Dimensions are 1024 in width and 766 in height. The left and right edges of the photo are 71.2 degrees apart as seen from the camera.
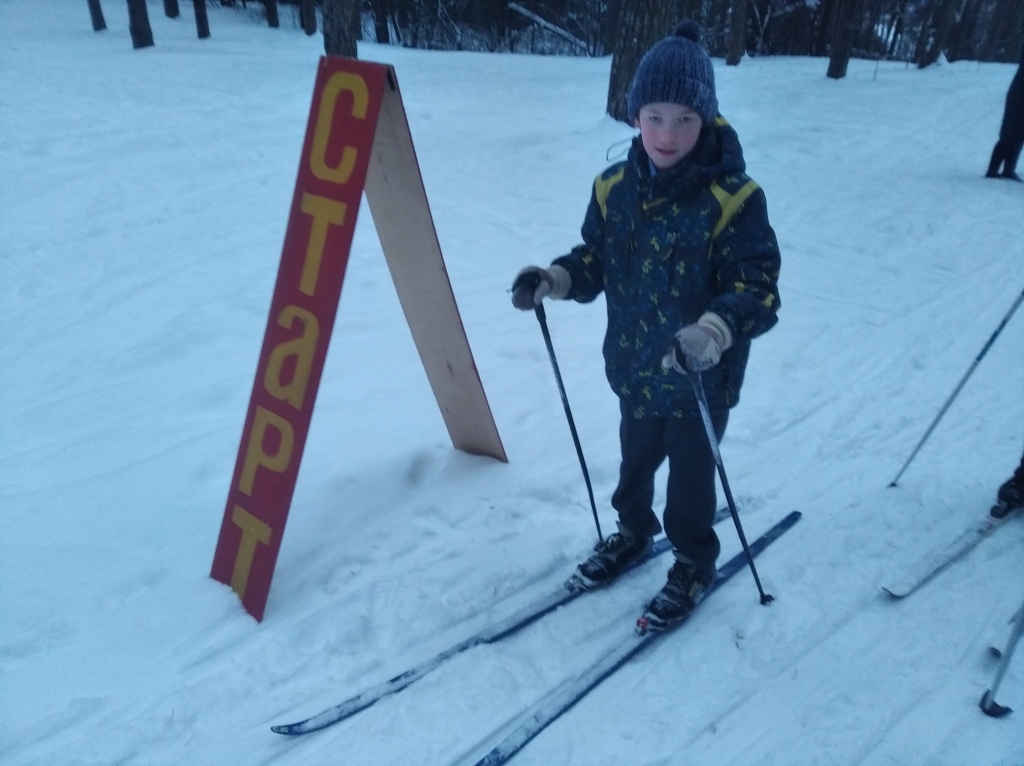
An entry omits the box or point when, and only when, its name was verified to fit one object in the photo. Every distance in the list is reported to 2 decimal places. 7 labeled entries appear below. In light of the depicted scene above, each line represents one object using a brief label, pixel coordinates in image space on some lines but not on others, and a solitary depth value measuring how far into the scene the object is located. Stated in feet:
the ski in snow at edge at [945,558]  8.66
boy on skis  6.45
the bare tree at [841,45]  45.83
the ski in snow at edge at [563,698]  6.70
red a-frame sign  7.20
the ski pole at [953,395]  10.47
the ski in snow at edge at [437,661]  6.90
